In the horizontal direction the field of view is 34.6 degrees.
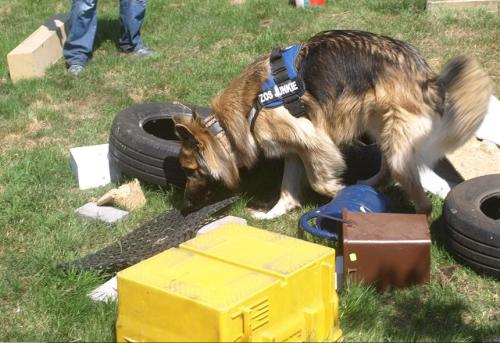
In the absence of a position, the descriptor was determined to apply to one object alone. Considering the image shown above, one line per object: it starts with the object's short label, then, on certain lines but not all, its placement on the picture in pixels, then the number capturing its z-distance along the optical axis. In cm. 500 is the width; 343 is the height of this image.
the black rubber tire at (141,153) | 645
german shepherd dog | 572
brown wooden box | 491
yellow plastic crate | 373
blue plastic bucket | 548
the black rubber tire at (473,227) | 505
